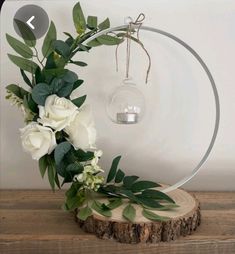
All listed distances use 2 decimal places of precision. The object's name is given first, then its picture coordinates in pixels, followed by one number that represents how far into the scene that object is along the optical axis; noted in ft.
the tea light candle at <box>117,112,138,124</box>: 2.42
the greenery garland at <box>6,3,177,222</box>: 2.11
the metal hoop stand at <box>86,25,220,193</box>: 2.26
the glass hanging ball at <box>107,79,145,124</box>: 2.41
